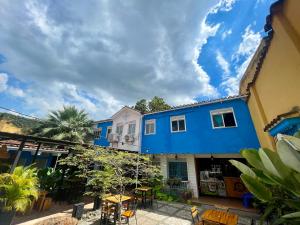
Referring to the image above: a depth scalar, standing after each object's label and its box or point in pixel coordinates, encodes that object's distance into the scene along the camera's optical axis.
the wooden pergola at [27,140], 6.39
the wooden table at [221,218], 5.33
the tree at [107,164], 6.38
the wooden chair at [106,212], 7.07
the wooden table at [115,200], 6.89
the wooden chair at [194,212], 5.98
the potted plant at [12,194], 5.57
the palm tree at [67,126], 15.21
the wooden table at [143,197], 9.75
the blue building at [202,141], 10.80
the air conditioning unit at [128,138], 15.27
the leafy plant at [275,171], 1.03
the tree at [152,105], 25.00
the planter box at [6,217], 5.63
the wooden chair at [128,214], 6.64
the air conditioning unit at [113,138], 16.10
